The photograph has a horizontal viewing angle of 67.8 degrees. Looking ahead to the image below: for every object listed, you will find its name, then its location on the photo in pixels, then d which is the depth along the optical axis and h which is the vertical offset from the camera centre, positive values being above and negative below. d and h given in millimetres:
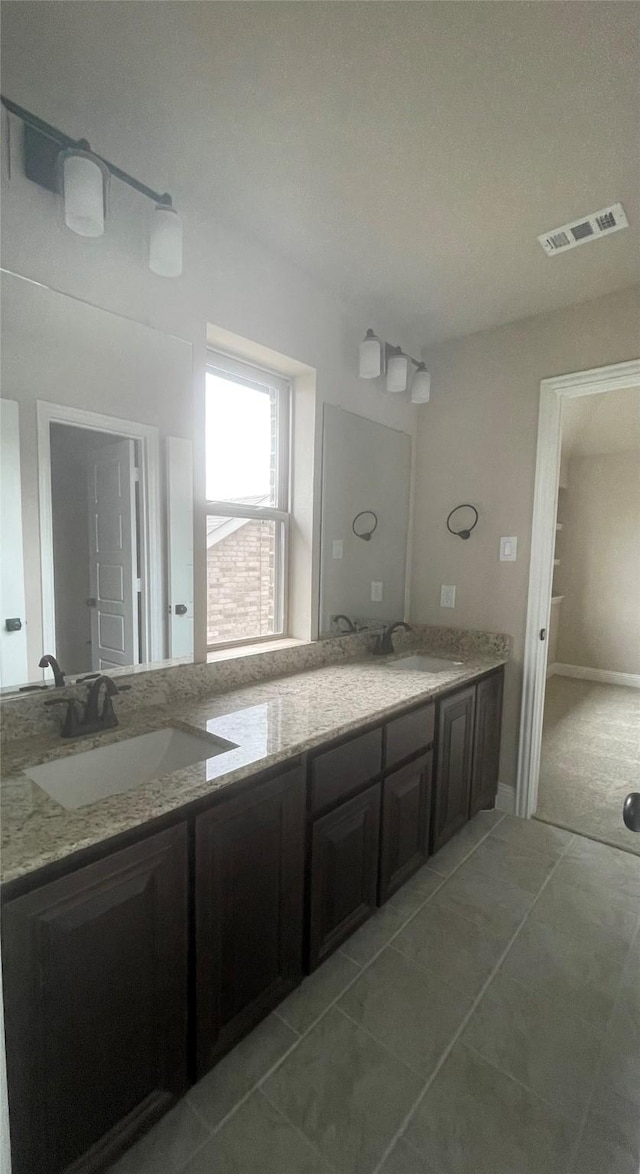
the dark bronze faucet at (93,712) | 1302 -461
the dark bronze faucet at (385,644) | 2414 -456
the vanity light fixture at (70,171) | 1171 +954
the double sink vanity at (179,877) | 852 -757
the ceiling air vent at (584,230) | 1602 +1150
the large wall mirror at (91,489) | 1271 +177
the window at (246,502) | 1910 +209
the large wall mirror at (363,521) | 2271 +170
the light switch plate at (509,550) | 2422 +34
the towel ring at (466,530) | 2547 +137
